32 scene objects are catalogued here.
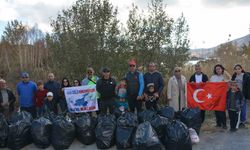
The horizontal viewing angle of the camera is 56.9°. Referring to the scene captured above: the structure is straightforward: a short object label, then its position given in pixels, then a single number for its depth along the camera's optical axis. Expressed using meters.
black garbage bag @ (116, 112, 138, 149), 4.89
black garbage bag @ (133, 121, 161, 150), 4.56
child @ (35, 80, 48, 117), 5.87
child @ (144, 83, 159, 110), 5.60
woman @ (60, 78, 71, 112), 6.11
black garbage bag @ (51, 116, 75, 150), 5.12
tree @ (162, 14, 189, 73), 7.84
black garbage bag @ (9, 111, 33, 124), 5.40
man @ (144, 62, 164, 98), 5.67
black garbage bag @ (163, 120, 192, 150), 4.68
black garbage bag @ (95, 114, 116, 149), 5.02
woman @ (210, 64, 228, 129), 5.71
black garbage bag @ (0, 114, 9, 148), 5.21
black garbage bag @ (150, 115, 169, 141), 4.95
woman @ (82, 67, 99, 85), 6.01
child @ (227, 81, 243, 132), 5.43
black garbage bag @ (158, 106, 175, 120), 5.35
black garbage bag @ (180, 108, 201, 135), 5.31
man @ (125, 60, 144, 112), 5.65
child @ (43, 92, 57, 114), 5.79
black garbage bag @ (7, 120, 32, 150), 5.15
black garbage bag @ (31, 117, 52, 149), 5.16
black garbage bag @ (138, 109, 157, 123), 5.23
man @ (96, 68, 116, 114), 5.67
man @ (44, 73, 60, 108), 5.97
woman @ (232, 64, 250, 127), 5.54
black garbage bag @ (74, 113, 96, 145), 5.20
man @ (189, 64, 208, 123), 5.95
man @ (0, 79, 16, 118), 5.89
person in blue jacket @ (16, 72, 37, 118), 5.89
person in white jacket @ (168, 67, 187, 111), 5.69
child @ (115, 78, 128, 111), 5.70
